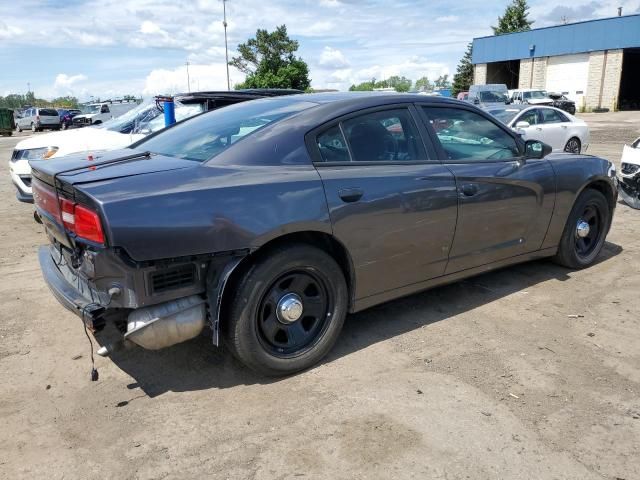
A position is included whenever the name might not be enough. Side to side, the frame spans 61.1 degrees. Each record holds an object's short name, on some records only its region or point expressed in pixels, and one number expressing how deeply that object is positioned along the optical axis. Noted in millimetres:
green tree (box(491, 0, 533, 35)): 55562
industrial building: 40531
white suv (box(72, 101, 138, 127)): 26781
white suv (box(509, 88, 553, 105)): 31469
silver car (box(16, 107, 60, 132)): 34312
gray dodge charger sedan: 2752
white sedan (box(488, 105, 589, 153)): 11656
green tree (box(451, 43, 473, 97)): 57478
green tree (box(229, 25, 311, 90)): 53875
